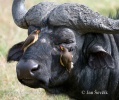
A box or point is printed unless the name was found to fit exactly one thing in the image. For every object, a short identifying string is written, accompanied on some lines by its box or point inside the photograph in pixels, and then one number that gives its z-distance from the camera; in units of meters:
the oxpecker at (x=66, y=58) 15.59
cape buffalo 15.23
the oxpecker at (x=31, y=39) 15.54
